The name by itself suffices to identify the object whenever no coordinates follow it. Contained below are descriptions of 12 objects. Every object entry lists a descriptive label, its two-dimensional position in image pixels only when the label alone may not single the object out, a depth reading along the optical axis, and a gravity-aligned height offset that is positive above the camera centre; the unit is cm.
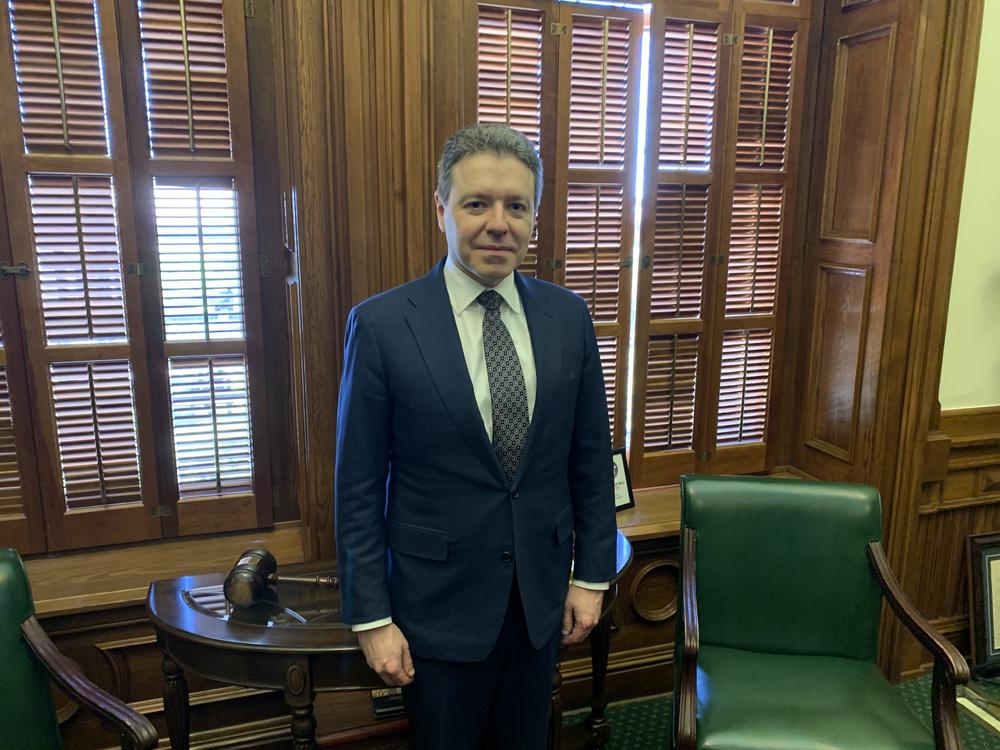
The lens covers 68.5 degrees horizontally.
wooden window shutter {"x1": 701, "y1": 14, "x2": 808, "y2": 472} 225 -7
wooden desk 141 -85
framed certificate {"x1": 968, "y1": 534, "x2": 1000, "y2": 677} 241 -127
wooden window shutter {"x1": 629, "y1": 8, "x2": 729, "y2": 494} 215 -11
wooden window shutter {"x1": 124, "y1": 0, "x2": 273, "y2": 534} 177 -12
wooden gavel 152 -77
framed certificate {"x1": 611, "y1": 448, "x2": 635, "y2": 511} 224 -82
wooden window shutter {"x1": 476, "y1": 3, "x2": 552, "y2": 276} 193 +37
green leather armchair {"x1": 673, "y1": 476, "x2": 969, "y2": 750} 169 -89
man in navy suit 116 -40
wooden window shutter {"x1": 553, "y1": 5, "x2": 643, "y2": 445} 204 +13
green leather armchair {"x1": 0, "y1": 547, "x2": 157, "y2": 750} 136 -86
